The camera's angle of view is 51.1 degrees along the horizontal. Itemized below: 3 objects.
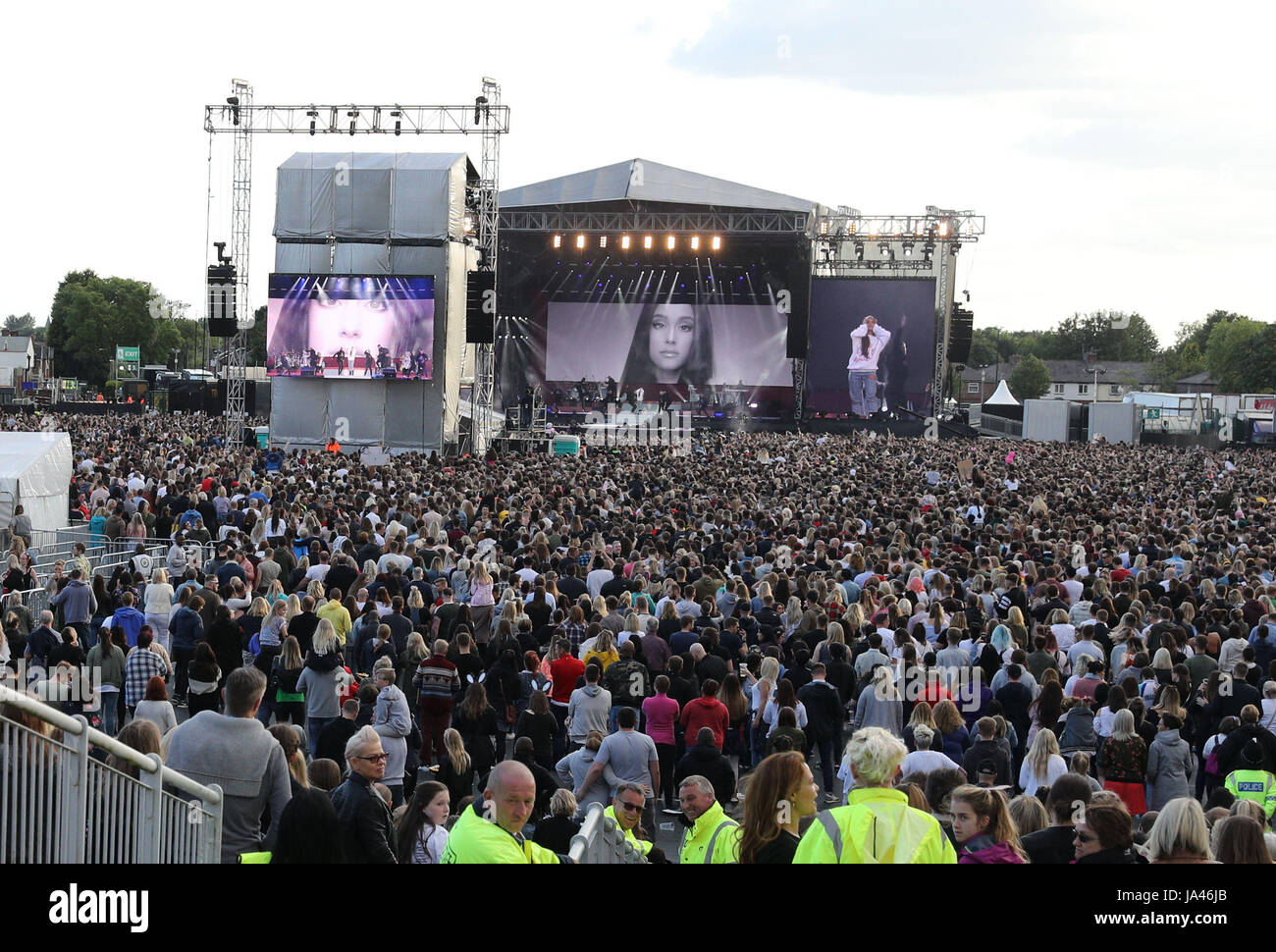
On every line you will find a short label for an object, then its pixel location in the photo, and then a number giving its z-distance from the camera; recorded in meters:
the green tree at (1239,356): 86.75
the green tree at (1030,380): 105.31
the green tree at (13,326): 193.00
